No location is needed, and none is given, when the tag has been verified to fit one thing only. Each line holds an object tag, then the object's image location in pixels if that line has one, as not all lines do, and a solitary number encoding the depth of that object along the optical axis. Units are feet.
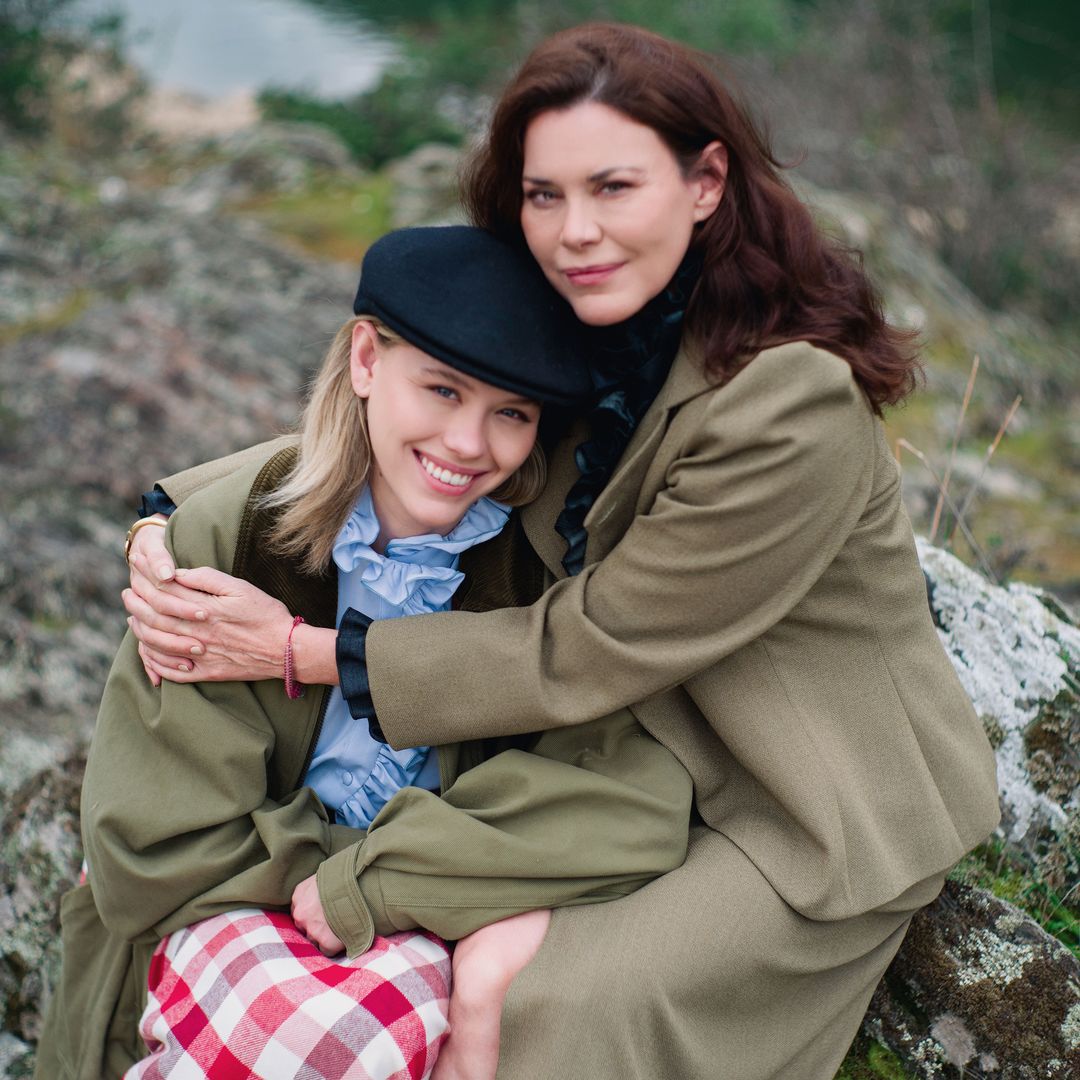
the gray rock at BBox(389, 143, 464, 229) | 20.63
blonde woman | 6.42
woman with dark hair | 6.28
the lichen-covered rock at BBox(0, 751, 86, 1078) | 9.21
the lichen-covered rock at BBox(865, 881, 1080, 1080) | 7.24
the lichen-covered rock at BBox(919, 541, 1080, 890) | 8.48
